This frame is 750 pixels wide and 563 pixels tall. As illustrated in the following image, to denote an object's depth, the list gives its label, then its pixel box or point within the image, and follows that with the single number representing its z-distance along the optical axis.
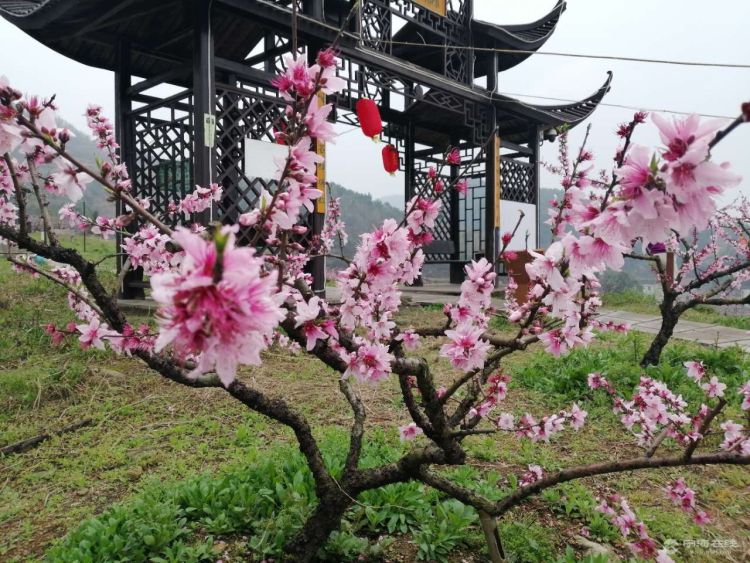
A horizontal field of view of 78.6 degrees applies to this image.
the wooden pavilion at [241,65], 5.52
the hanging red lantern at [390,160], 2.70
